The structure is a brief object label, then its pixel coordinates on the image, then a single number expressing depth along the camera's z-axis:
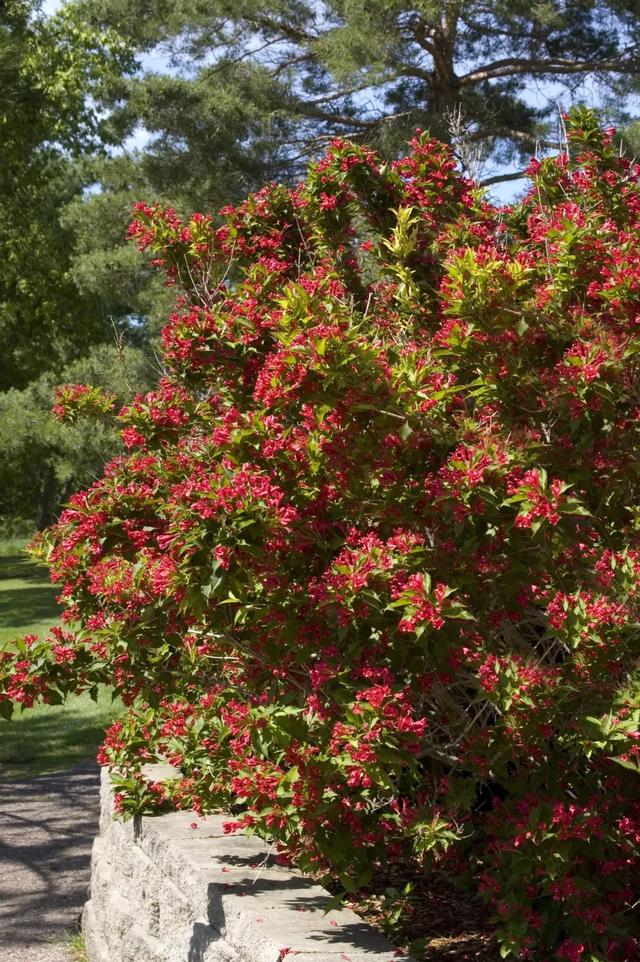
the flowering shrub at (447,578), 2.85
